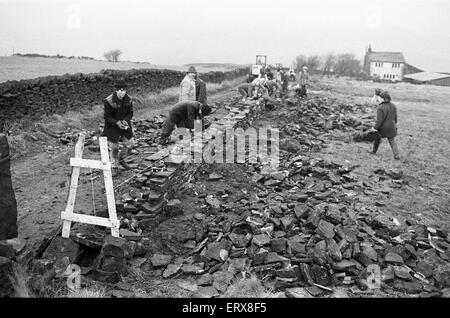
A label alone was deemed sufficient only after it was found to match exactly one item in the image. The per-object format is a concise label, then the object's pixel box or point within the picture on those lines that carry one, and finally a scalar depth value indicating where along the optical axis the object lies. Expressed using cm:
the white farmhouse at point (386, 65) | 8125
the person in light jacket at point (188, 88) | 946
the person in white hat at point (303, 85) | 2116
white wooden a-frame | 485
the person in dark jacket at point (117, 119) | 712
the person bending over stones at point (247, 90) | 1642
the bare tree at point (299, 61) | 7805
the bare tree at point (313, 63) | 7619
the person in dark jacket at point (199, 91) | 995
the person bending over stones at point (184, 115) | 848
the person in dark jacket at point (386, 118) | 1060
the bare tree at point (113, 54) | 7445
